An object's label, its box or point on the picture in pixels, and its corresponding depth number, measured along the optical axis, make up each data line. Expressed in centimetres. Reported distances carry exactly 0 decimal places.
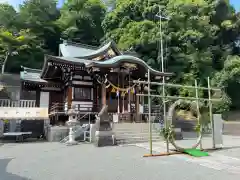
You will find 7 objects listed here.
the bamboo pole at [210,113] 938
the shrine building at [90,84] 1494
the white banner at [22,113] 1320
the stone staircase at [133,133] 1150
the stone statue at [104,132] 1006
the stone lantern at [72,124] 1092
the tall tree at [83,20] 3619
